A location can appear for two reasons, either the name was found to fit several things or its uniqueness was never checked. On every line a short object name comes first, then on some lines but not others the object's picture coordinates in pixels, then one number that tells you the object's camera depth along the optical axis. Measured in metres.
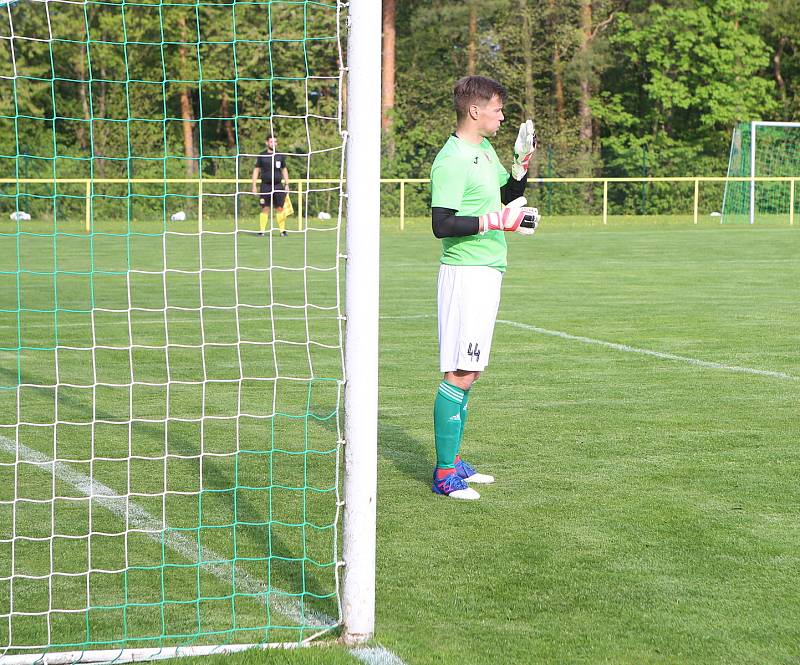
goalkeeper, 11.37
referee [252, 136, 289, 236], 54.71
